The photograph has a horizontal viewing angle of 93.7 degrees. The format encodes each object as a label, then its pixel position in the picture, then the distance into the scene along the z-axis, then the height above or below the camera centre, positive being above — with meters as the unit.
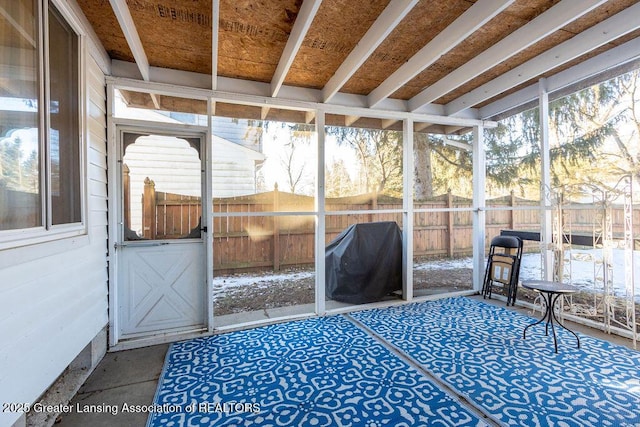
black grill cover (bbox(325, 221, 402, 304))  4.53 -0.79
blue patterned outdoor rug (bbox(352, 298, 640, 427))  2.03 -1.35
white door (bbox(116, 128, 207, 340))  3.23 -0.25
